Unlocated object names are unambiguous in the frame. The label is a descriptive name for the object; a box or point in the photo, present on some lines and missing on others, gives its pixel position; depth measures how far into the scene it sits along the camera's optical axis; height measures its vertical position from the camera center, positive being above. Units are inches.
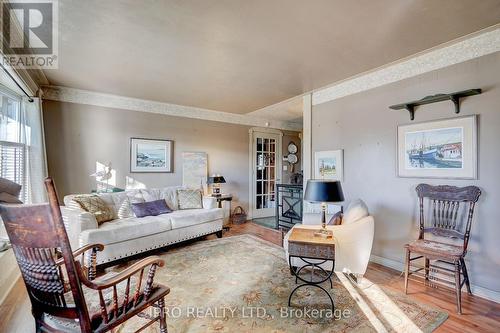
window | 112.4 +11.3
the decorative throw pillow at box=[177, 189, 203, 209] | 176.2 -23.3
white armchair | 103.5 -32.4
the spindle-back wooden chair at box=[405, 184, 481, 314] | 93.0 -26.7
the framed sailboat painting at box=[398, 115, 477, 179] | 101.7 +8.3
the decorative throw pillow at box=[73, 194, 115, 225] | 130.8 -22.1
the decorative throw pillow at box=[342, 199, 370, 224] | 109.8 -20.5
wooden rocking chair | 46.0 -22.1
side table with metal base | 89.4 -29.5
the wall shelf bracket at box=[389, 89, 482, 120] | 99.7 +29.8
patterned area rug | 78.7 -50.3
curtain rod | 101.2 +38.6
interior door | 251.1 -4.5
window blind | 111.7 +1.3
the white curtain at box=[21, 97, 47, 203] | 133.5 +9.8
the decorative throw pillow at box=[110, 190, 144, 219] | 148.4 -21.7
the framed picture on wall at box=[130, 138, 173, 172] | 186.4 +8.6
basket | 226.6 -45.7
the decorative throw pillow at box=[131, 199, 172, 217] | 150.9 -26.3
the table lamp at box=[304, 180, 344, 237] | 97.3 -10.0
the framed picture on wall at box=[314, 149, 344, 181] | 154.7 +1.8
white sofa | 119.6 -32.5
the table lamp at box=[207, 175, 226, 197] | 205.8 -13.0
